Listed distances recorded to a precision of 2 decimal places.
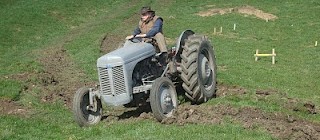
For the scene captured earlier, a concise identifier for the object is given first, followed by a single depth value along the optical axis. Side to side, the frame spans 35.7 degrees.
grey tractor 10.85
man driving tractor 12.19
